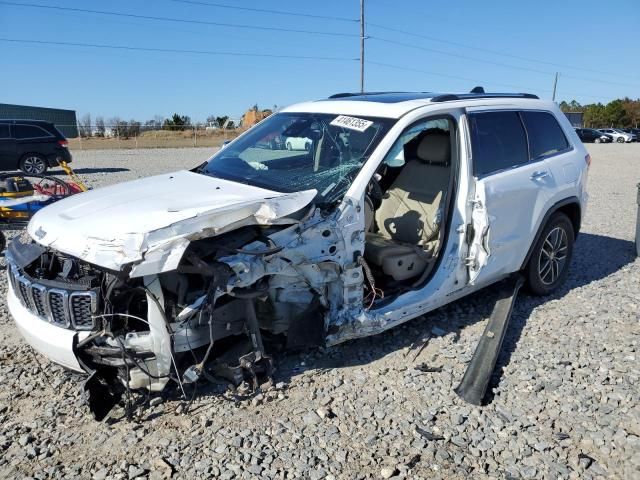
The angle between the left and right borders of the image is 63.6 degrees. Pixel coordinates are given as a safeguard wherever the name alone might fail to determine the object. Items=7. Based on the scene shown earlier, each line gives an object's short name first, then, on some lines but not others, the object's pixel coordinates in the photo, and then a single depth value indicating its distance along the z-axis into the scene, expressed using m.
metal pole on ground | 6.49
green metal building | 36.41
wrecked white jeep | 2.93
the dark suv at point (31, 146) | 14.90
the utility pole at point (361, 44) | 33.75
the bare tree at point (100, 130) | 35.36
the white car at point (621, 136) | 43.97
